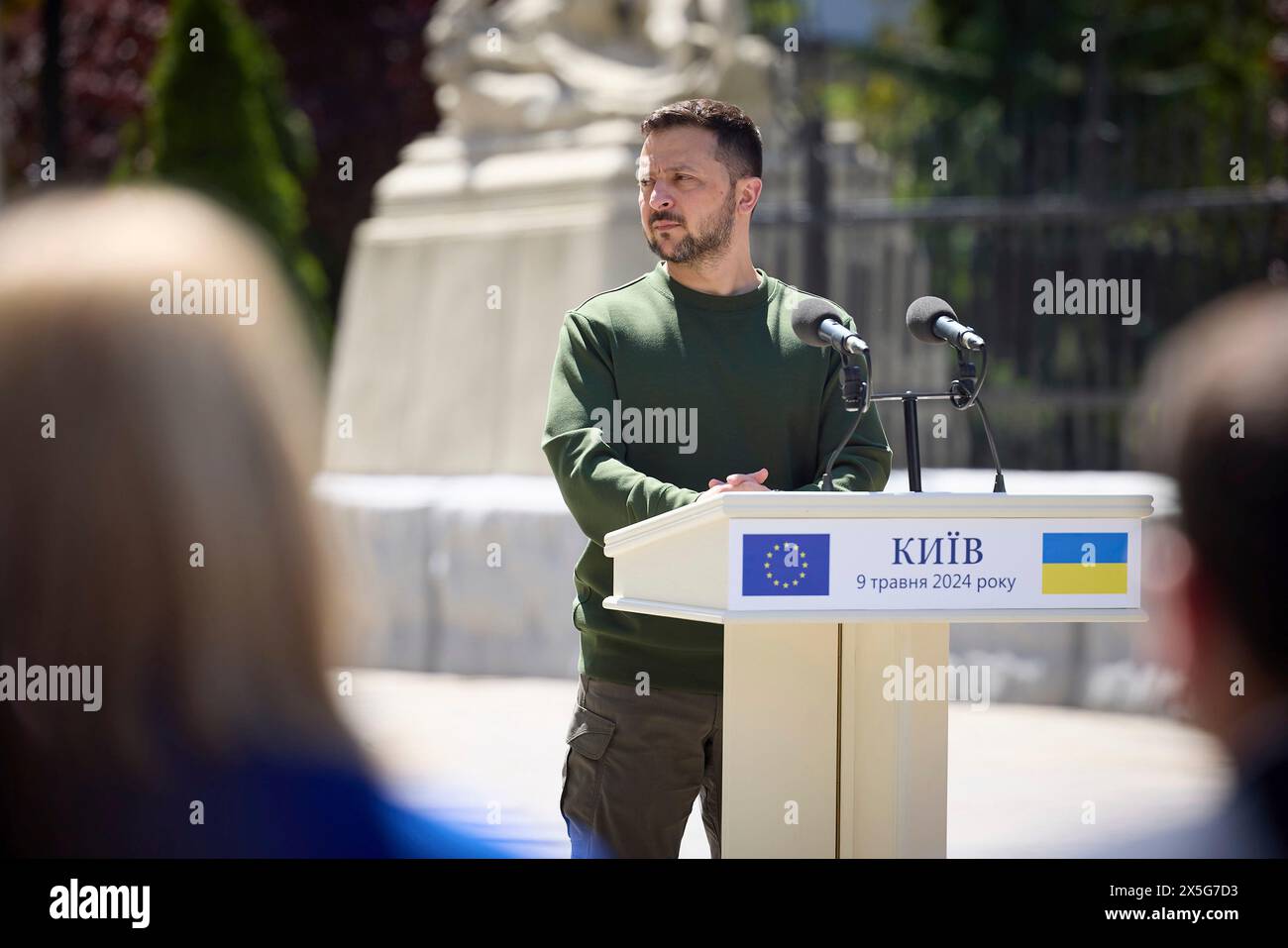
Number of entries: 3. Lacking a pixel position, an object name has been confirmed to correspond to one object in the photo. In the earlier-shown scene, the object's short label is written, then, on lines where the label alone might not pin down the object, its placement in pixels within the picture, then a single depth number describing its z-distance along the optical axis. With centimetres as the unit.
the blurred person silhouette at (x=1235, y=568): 260
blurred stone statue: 1091
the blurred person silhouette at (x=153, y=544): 221
